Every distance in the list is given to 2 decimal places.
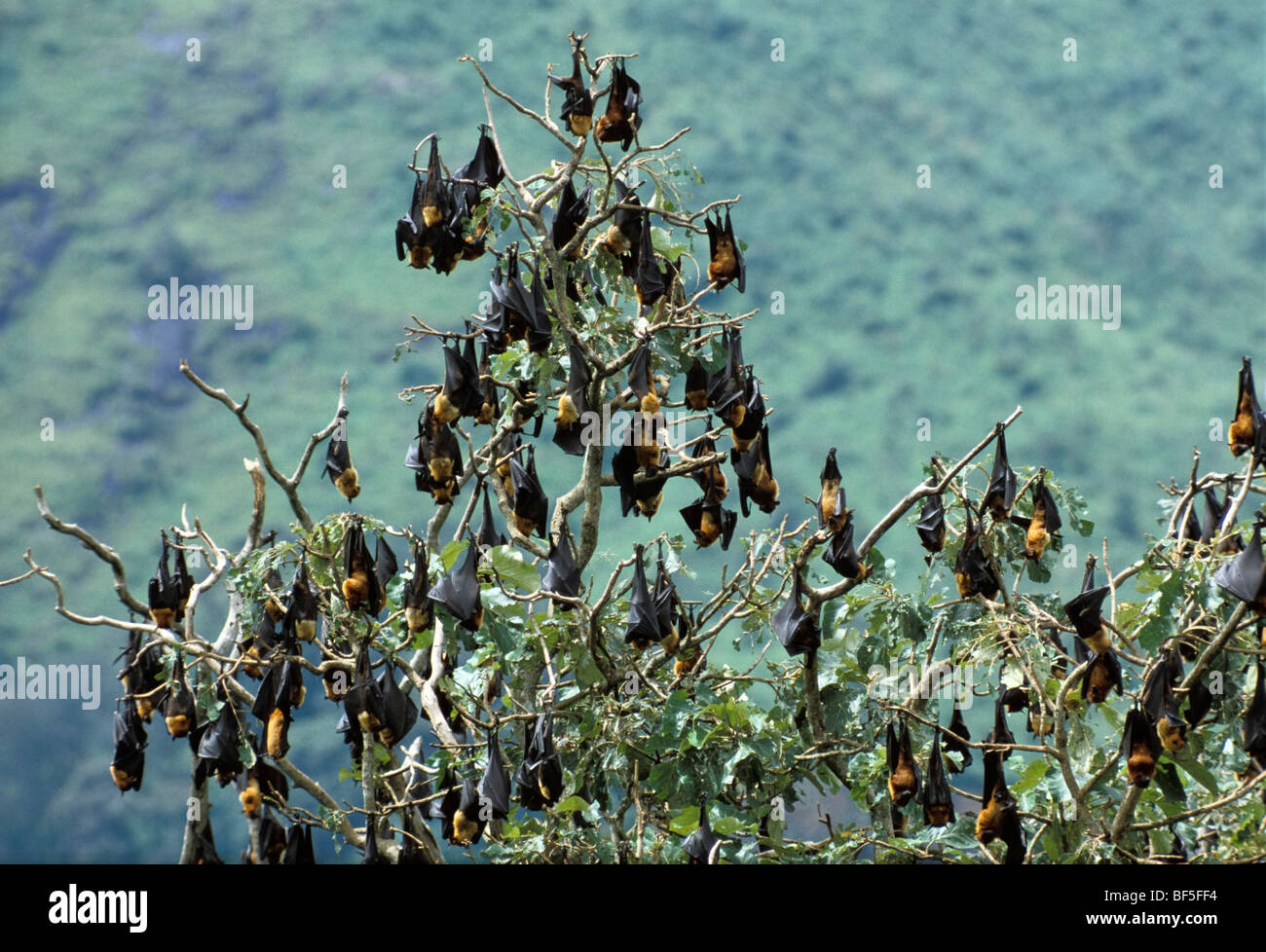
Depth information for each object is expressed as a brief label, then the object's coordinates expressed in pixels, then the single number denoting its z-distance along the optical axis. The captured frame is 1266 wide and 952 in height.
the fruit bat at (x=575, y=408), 11.74
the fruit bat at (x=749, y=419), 12.41
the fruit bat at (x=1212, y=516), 12.42
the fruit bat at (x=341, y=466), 13.88
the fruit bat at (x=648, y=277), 12.10
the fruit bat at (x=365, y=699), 10.80
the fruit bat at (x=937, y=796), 10.87
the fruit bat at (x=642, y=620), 11.21
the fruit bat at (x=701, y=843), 10.56
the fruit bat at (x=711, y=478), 12.86
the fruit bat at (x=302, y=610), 11.73
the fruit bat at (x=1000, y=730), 11.00
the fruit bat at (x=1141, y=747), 9.59
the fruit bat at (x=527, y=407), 12.31
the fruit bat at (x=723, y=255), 12.88
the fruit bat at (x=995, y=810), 10.60
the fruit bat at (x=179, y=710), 12.62
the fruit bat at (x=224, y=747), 12.45
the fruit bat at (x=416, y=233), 12.67
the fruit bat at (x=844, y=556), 11.84
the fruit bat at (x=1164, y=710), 9.66
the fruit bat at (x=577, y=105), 12.10
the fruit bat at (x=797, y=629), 11.17
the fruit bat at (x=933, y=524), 12.06
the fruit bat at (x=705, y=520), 12.95
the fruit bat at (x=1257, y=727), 10.73
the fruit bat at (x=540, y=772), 10.62
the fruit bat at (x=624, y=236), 12.34
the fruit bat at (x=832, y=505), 12.06
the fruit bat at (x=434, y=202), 12.53
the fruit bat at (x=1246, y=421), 11.91
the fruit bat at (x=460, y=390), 12.13
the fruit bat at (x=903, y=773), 10.93
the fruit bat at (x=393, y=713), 10.94
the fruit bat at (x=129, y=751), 13.91
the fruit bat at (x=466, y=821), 11.02
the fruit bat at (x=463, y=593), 10.47
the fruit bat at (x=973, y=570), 11.58
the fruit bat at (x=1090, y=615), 10.62
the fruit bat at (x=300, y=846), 12.84
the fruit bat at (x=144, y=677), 12.80
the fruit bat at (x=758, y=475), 12.57
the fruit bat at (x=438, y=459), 12.26
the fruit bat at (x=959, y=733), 12.08
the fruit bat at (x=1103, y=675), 10.43
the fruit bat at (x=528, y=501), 12.36
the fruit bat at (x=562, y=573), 11.13
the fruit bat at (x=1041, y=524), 11.91
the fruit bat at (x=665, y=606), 11.31
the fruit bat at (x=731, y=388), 12.18
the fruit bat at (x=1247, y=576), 9.28
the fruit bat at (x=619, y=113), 12.40
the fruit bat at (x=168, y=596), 13.74
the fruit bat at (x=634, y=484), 12.20
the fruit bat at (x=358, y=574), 11.66
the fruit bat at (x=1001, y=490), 11.83
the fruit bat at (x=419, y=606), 10.90
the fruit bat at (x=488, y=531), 11.99
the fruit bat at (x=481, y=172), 12.11
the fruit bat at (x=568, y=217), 12.12
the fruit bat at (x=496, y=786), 10.59
